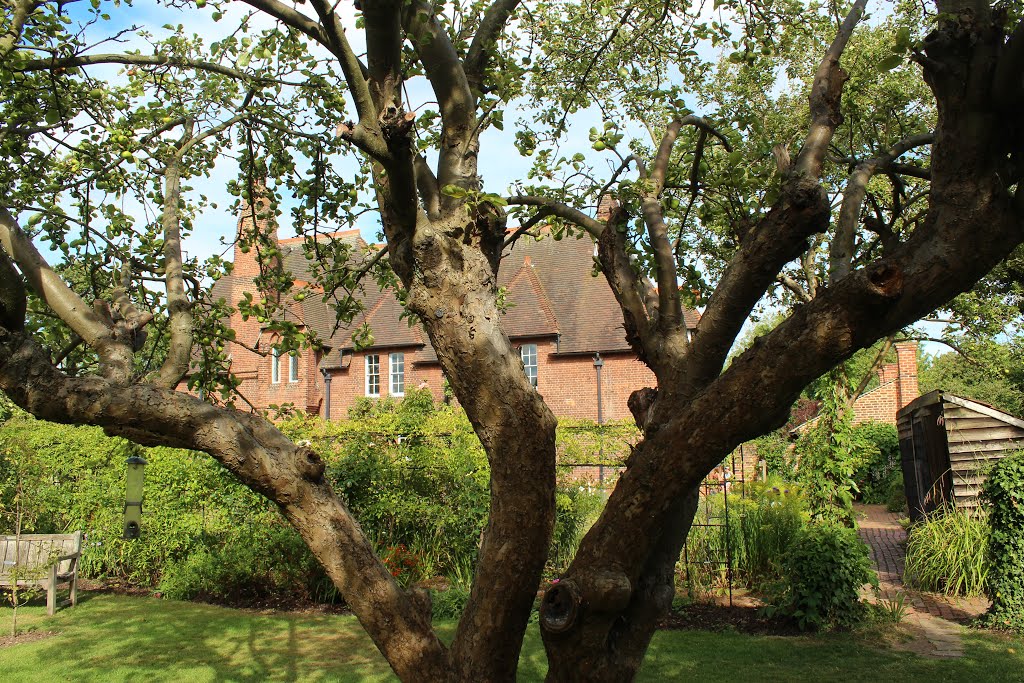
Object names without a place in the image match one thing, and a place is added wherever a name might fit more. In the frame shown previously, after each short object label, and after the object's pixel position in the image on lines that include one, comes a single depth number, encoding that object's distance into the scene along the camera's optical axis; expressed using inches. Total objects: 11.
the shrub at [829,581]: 395.2
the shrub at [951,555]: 442.9
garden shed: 534.6
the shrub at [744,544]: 466.3
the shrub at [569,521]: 482.0
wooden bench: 461.1
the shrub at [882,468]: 1035.9
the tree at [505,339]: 127.6
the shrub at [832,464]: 432.8
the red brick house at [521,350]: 1124.7
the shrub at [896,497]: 954.1
